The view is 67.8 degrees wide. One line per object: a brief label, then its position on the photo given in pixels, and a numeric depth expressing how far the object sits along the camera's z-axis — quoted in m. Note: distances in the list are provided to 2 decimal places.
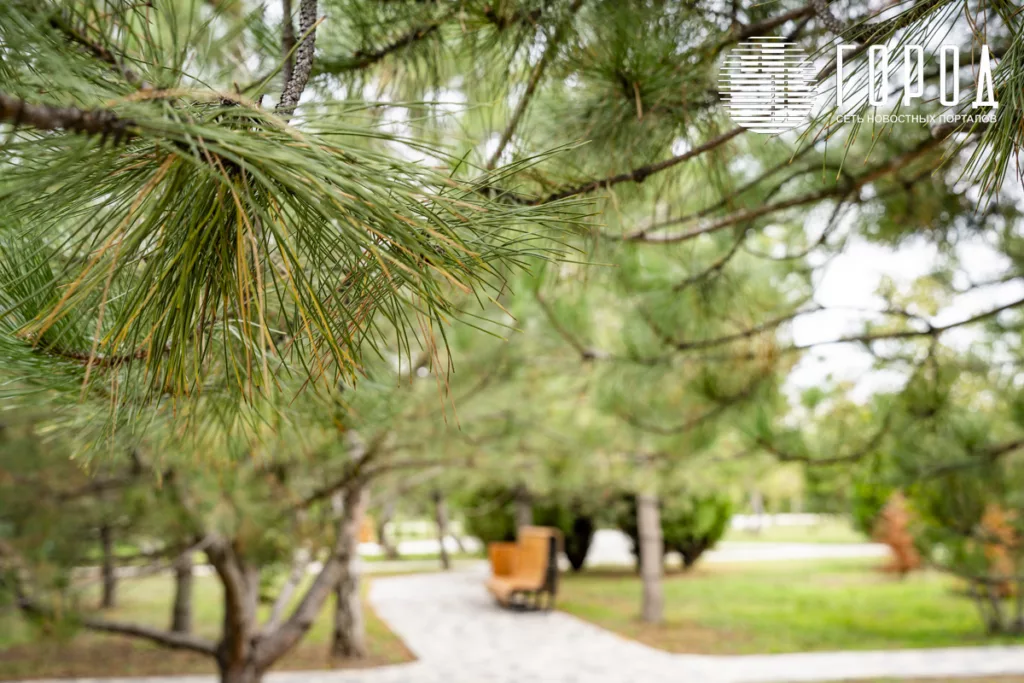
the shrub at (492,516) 12.32
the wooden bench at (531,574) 8.77
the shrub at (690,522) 11.45
